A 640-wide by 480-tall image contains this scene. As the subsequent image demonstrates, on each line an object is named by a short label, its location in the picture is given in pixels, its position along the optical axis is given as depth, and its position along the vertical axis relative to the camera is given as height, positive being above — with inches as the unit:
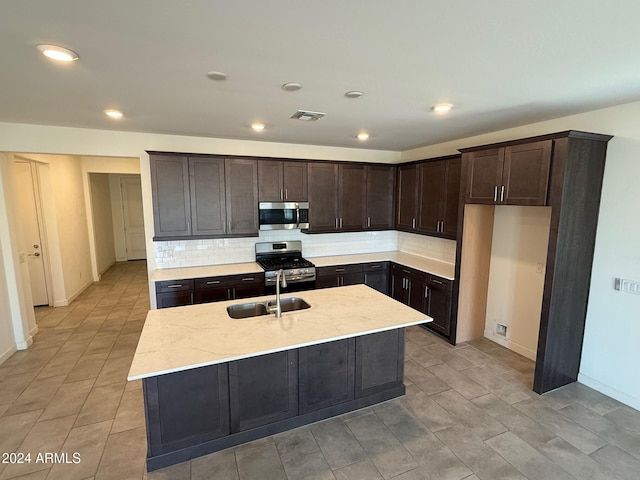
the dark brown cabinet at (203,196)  155.1 +2.6
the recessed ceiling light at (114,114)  117.3 +33.1
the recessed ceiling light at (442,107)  106.7 +32.7
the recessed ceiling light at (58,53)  66.6 +32.0
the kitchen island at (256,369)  82.6 -49.6
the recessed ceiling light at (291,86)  88.6 +32.6
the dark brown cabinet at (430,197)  161.5 +2.9
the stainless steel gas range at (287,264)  167.0 -34.7
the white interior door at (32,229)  191.9 -18.2
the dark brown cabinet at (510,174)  111.3 +10.6
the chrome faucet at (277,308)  101.3 -35.3
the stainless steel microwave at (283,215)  173.9 -7.6
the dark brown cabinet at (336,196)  184.9 +3.2
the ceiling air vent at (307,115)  117.0 +32.8
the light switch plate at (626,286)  107.6 -28.6
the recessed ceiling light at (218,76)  80.7 +32.5
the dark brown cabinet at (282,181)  172.4 +11.5
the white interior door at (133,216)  355.6 -17.1
